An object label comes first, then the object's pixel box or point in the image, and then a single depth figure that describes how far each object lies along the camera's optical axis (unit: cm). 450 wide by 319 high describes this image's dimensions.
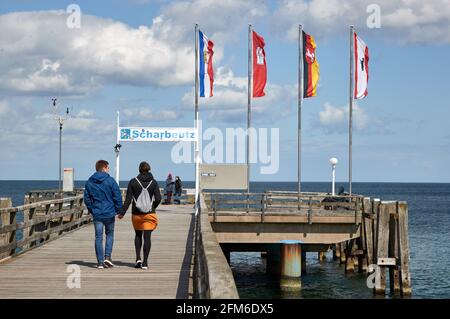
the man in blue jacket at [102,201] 1297
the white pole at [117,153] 3353
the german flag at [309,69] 3238
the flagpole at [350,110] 3347
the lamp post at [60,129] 4259
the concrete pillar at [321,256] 3763
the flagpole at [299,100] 3450
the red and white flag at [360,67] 3198
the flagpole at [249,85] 3375
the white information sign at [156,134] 3303
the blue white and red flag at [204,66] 3186
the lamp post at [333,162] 3868
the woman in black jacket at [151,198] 1278
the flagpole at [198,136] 3089
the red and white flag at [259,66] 3228
